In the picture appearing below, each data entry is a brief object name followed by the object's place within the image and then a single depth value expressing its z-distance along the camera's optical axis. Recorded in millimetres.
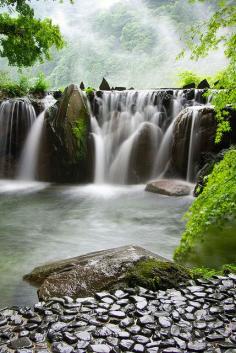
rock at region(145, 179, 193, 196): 13023
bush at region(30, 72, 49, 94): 18884
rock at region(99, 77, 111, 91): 19172
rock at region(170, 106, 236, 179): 13703
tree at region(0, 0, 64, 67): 9781
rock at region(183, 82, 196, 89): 18109
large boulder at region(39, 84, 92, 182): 15664
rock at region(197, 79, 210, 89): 17422
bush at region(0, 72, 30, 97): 17969
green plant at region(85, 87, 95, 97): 17103
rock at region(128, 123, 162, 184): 15617
